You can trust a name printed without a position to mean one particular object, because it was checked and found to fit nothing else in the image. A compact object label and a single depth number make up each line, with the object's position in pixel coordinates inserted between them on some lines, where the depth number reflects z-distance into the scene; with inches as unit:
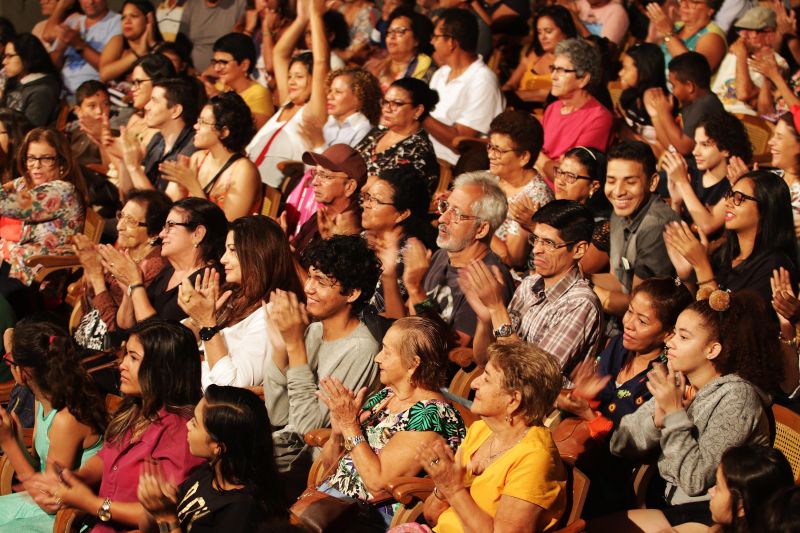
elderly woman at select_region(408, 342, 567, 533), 227.6
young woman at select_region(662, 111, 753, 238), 401.1
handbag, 240.2
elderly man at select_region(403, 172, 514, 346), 362.3
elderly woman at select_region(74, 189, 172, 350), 390.3
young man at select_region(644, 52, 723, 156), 468.1
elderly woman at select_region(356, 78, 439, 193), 441.7
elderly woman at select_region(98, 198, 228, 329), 374.9
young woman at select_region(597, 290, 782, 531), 251.8
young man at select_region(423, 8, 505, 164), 506.9
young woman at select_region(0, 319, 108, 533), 289.3
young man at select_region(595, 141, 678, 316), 378.6
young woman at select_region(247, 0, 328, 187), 508.4
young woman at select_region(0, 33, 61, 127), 620.4
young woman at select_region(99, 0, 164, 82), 671.1
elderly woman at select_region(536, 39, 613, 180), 462.6
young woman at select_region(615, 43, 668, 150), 504.1
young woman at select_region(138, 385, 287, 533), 228.1
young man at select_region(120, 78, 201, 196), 506.6
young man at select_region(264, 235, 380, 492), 299.3
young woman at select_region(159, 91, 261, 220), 452.1
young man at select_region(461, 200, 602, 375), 309.4
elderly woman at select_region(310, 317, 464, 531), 256.5
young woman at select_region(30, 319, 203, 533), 260.7
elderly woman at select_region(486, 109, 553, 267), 412.8
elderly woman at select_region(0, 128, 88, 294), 458.3
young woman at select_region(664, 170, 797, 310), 349.1
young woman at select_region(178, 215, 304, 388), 333.7
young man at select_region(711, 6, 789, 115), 513.0
